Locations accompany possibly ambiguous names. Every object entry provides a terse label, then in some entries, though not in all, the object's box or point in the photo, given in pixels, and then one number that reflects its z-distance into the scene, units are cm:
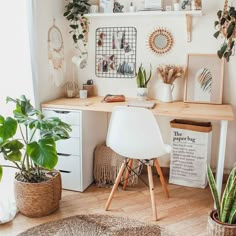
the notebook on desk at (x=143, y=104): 271
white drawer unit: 282
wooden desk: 246
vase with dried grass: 296
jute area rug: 230
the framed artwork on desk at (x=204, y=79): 295
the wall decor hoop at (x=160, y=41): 307
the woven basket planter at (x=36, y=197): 244
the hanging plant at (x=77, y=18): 311
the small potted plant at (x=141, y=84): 307
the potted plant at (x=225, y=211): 208
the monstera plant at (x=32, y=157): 220
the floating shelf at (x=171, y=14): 281
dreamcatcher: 302
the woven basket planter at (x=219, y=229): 210
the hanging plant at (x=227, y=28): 252
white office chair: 237
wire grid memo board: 318
